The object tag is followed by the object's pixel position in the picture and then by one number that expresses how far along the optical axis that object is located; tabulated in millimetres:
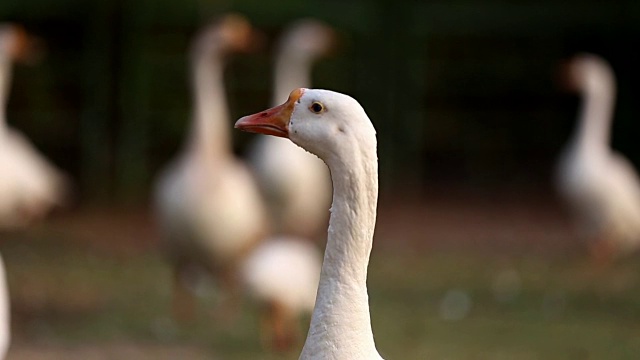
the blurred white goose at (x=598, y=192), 18750
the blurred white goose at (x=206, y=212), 15305
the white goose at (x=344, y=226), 6406
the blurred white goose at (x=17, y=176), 17609
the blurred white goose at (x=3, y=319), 8702
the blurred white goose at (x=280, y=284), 13961
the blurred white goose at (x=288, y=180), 18719
